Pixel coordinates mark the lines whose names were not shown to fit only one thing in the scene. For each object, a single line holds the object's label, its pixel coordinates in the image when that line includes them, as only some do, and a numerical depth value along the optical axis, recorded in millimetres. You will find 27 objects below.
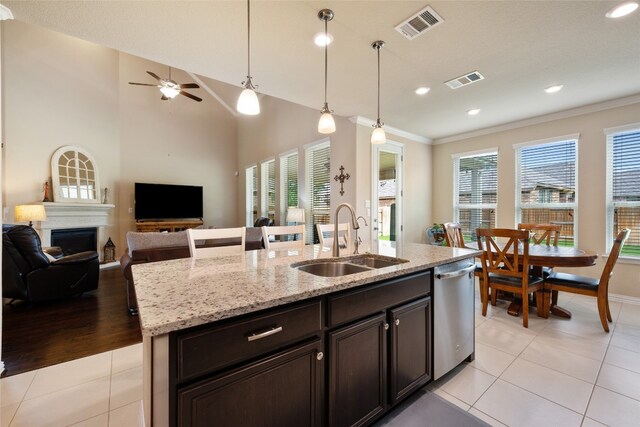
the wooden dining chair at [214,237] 2119
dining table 2668
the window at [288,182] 5938
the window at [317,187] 5078
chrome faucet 2064
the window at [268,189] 6759
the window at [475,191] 4887
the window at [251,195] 7854
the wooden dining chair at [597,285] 2660
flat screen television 6762
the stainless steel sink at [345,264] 1865
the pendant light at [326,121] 2300
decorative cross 4504
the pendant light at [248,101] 1922
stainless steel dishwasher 1877
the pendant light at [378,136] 2676
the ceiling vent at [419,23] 2014
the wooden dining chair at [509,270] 2803
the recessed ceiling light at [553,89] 3220
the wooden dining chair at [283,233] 2441
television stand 6758
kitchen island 905
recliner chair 3299
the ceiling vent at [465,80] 2959
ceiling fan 4836
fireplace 5543
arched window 5512
